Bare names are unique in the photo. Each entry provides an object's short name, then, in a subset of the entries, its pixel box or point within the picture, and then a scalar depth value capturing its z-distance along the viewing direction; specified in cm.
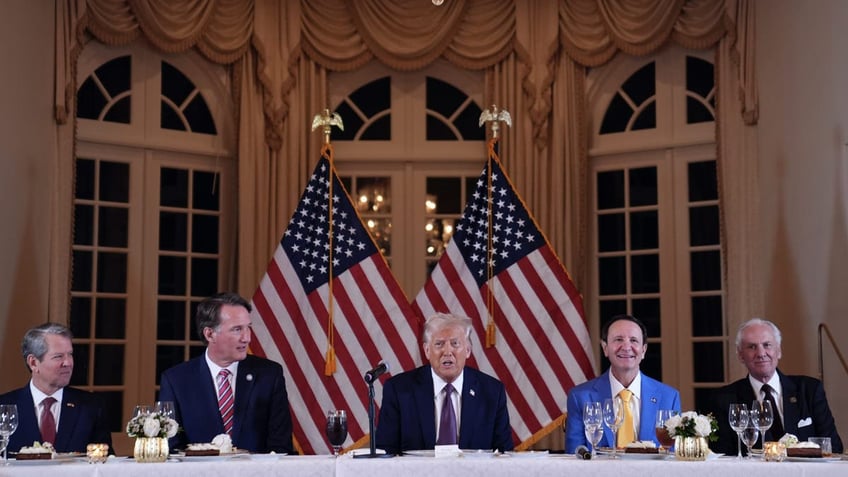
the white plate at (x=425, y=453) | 433
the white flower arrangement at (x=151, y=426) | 421
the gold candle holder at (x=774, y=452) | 412
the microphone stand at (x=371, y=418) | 416
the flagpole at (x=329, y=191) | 722
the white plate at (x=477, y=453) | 425
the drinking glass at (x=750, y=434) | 433
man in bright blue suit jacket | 511
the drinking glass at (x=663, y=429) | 433
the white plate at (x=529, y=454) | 430
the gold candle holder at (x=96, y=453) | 416
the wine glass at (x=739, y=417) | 430
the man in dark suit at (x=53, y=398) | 528
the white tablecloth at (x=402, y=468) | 393
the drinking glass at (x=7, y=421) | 422
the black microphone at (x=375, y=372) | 418
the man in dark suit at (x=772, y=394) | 537
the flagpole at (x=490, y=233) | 727
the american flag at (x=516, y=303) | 722
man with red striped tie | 517
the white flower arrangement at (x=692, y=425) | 417
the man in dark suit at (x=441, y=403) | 503
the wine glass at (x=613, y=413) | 436
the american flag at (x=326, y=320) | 723
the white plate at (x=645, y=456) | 418
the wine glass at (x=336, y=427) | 428
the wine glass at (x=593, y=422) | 427
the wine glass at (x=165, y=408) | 434
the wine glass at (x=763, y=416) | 432
